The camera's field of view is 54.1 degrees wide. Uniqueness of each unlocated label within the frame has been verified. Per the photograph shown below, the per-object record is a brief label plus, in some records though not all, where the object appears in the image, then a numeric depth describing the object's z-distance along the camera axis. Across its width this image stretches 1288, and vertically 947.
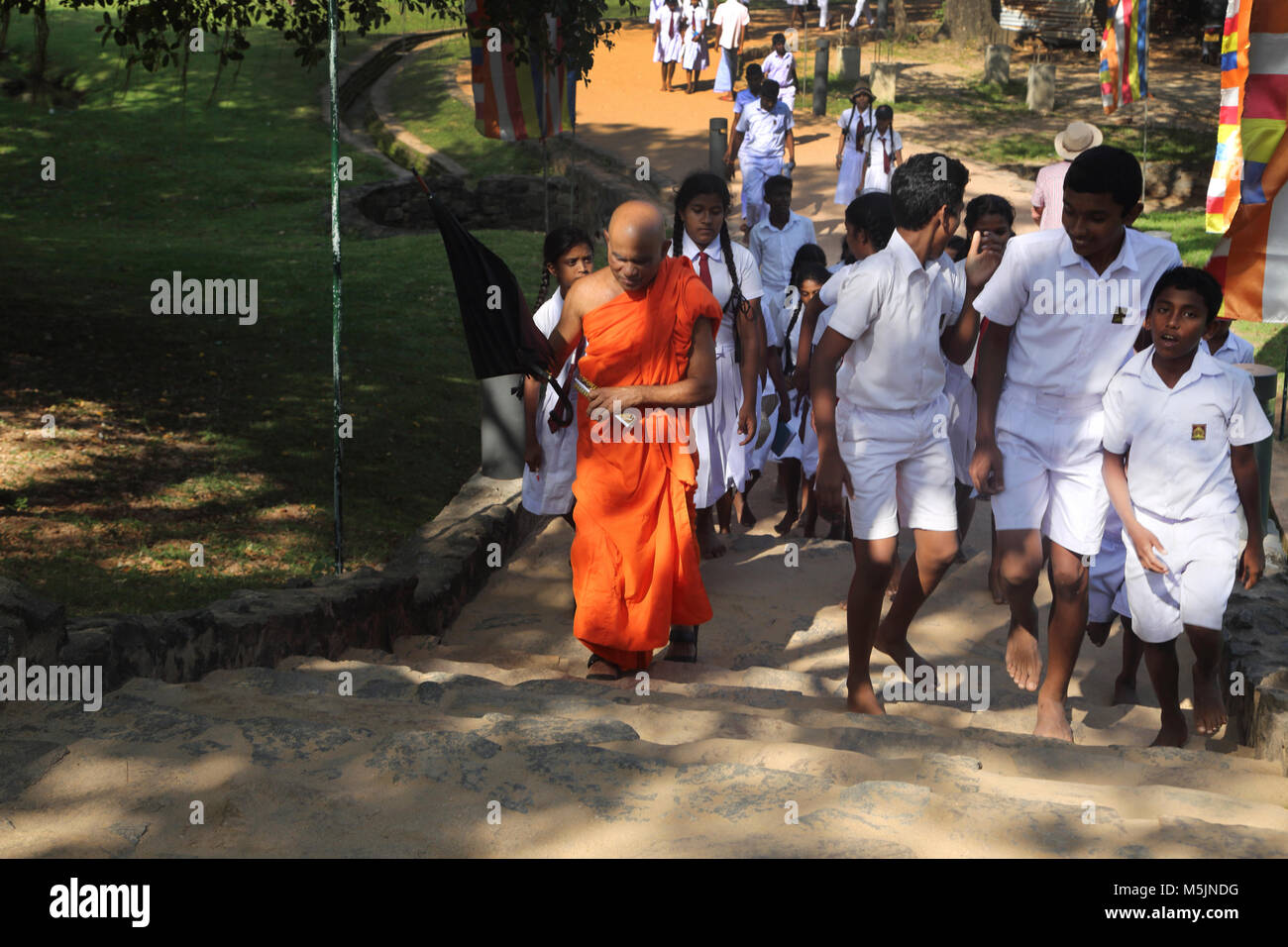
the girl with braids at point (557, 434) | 6.23
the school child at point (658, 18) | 25.23
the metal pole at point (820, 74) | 22.00
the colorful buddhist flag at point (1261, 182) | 7.40
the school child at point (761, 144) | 14.09
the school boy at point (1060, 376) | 4.41
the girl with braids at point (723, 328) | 6.23
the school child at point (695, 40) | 23.95
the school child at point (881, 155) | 14.65
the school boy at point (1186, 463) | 4.23
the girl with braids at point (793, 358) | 7.15
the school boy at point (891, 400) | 4.55
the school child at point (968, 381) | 5.87
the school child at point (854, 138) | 15.05
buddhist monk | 5.16
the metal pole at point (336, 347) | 5.87
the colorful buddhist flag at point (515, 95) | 11.30
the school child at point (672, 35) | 23.95
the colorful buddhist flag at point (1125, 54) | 15.62
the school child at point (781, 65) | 18.11
